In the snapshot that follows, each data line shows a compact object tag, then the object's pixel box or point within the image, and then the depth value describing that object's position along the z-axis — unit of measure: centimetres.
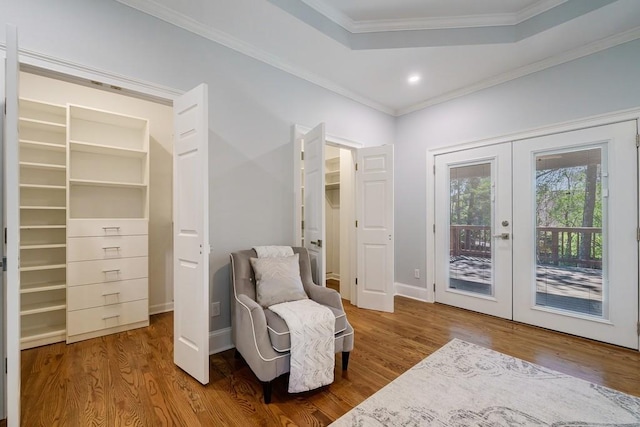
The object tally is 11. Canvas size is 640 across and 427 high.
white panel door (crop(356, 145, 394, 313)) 353
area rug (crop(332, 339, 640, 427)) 163
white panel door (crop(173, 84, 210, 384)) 194
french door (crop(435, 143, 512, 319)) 328
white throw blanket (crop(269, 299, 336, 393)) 182
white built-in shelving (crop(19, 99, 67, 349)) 264
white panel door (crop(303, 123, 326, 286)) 269
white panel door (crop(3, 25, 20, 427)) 131
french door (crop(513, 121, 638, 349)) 253
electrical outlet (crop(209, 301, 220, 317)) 253
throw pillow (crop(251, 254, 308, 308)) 222
